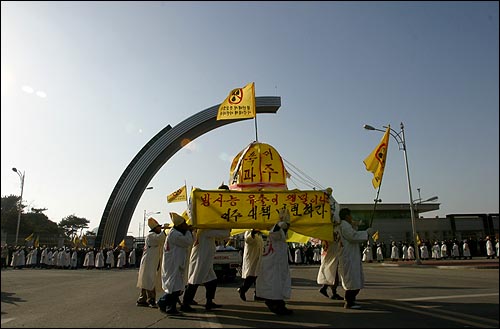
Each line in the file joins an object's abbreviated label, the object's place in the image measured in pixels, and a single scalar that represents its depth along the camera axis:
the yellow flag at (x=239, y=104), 11.88
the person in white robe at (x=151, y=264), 7.63
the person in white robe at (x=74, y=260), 27.35
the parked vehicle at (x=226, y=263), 12.43
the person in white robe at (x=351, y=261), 6.96
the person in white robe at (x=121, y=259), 27.30
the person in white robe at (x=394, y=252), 30.72
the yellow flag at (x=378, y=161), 9.39
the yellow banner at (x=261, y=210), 7.77
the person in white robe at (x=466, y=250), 28.14
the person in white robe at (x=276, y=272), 6.45
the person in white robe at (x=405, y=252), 31.17
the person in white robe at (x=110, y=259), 27.63
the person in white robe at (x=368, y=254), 30.36
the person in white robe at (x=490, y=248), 26.29
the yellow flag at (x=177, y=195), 17.03
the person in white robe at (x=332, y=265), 8.07
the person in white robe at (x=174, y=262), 6.74
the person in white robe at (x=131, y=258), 28.72
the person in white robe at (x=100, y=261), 27.03
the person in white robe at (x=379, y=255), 30.25
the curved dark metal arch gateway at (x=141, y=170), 35.25
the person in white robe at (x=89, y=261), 27.00
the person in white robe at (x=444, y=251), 29.61
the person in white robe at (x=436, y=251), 30.06
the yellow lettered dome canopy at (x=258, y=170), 11.03
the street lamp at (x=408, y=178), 22.45
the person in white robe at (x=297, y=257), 30.12
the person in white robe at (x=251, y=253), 8.54
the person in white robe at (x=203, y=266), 7.06
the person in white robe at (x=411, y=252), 30.59
